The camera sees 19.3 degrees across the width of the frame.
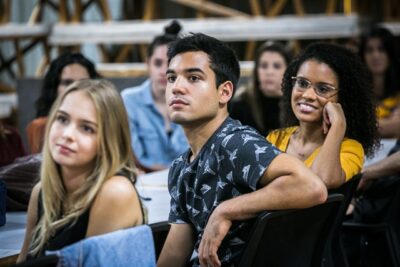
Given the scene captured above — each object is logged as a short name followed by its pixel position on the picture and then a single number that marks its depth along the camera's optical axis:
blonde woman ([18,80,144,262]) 2.82
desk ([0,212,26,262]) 3.13
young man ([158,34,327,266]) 2.84
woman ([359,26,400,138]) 7.21
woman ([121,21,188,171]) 6.21
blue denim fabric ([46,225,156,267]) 2.38
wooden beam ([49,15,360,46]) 9.61
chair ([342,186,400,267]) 4.44
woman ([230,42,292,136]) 6.38
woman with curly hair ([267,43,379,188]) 3.97
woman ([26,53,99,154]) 6.17
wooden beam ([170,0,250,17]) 10.93
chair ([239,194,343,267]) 2.75
